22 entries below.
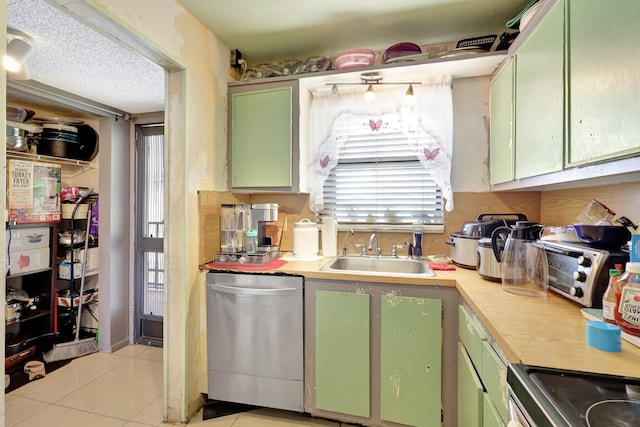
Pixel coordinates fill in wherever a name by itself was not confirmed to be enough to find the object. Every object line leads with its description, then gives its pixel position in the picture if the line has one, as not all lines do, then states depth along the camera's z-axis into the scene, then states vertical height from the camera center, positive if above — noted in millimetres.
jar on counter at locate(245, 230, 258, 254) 2082 -202
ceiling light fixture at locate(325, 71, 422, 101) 2053 +962
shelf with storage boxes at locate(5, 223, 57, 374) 2365 -710
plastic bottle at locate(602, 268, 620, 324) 914 -269
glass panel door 2912 -239
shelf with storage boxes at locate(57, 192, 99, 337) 2701 -409
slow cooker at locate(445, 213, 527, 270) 1703 -152
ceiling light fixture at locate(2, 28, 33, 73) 1667 +955
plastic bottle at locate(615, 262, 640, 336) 845 -249
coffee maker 2084 -118
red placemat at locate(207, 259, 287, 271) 1866 -351
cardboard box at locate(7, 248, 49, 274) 2351 -407
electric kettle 1289 -226
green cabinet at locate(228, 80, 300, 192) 2139 +573
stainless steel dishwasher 1778 -795
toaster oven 1000 -205
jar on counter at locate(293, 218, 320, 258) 2145 -199
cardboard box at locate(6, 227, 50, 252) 2357 -222
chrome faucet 2168 -241
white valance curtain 2098 +694
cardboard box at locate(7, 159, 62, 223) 2322 +173
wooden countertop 761 -375
